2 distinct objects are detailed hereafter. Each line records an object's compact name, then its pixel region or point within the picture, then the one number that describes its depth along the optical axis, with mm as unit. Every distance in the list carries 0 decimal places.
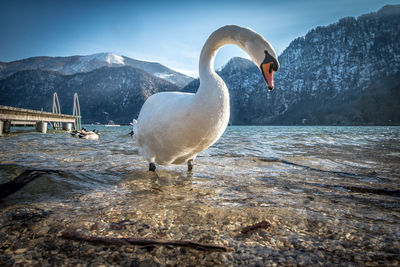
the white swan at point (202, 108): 2533
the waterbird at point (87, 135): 14430
